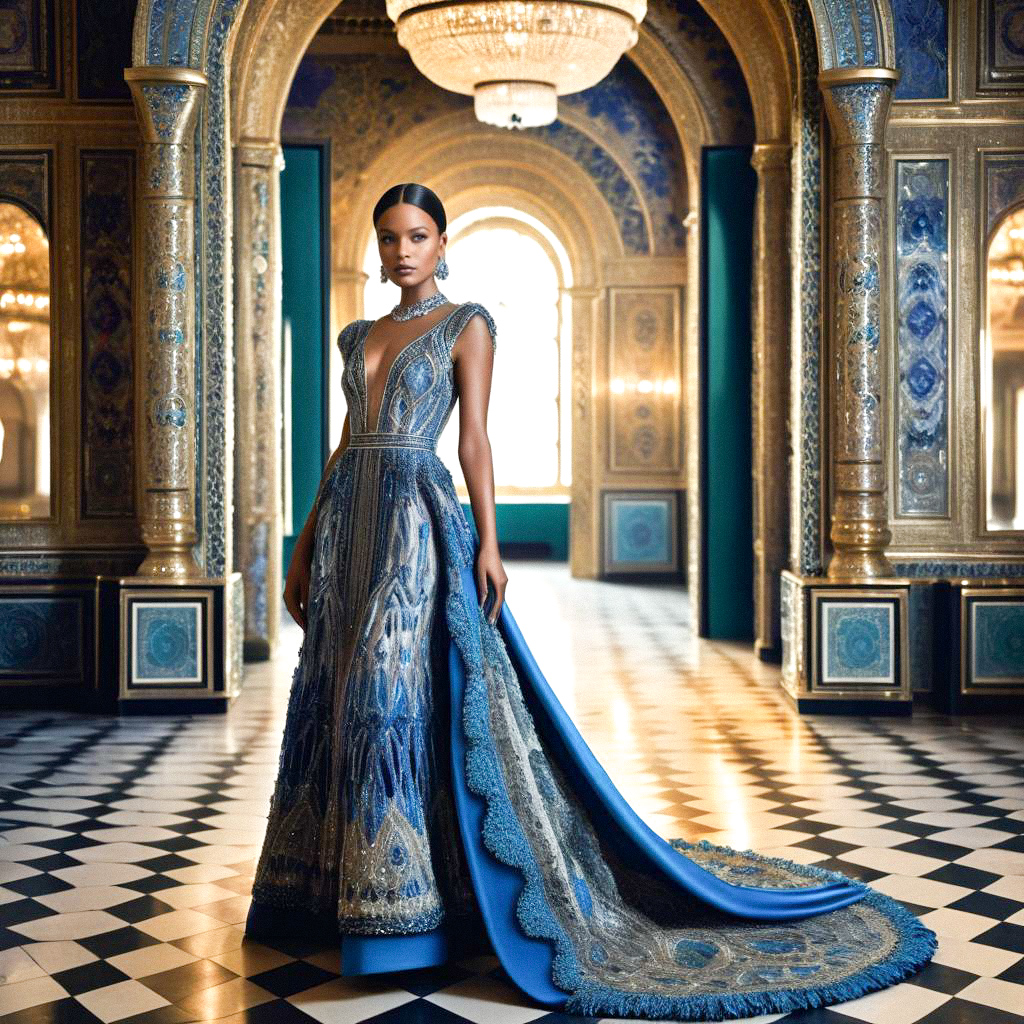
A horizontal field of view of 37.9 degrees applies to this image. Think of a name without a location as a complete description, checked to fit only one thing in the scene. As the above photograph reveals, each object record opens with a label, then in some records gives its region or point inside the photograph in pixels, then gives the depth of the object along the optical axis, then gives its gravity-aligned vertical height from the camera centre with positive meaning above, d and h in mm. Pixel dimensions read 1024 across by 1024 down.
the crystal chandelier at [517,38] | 9422 +2930
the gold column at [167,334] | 7496 +797
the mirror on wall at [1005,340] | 7859 +766
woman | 3443 -709
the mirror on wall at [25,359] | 7887 +704
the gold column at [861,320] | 7613 +849
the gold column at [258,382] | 9359 +689
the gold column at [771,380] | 9359 +678
